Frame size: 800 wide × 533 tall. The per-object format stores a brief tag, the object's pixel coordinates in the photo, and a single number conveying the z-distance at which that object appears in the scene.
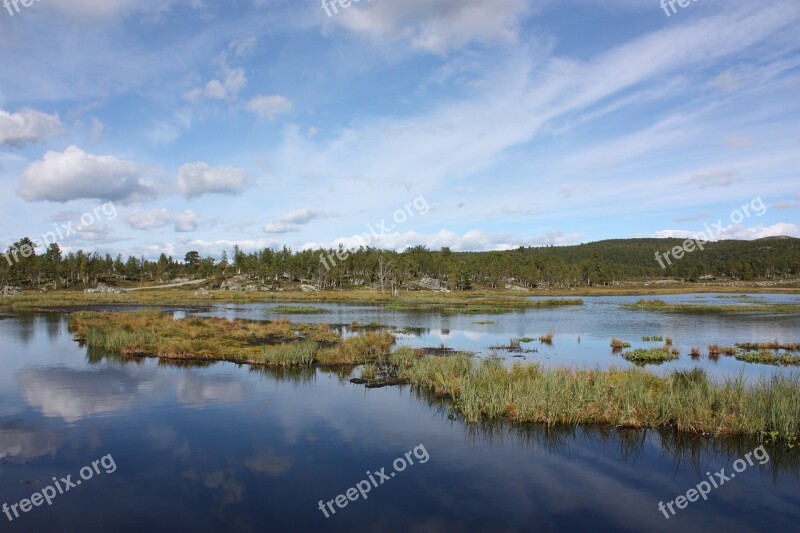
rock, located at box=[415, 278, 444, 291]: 165.79
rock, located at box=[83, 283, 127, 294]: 127.31
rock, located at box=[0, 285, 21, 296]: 123.12
